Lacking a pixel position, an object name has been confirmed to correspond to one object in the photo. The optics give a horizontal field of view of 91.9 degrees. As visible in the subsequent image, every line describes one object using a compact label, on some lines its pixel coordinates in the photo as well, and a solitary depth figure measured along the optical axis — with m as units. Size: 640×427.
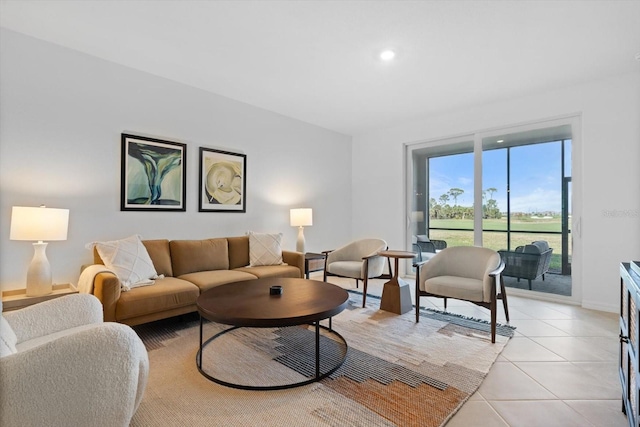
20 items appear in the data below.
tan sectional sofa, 2.44
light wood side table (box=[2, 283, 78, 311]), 2.32
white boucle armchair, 1.05
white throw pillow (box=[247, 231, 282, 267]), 3.87
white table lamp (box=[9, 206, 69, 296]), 2.36
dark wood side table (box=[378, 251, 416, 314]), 3.40
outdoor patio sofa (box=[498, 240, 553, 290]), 4.05
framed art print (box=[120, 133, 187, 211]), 3.29
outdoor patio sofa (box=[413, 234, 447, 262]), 5.05
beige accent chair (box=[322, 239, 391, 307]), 3.69
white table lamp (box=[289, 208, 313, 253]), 4.61
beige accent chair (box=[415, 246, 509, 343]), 2.69
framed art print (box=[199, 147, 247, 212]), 3.91
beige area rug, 1.68
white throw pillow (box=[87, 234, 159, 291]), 2.71
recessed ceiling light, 2.93
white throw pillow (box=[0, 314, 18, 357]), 1.14
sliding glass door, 3.95
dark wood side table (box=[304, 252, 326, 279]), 4.14
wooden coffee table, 1.89
